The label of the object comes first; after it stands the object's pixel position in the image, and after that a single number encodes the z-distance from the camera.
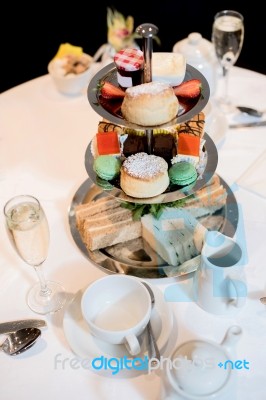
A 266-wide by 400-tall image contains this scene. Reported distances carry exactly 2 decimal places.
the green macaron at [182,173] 1.25
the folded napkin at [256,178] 1.50
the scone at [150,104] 1.13
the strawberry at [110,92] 1.24
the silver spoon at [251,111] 1.75
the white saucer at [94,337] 1.12
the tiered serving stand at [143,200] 1.20
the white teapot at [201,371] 0.90
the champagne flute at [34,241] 1.14
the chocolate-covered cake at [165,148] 1.33
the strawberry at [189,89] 1.22
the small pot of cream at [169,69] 1.23
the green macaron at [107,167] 1.29
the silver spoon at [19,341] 1.15
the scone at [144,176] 1.21
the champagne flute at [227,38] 1.73
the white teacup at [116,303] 1.12
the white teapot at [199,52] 1.70
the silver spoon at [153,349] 1.08
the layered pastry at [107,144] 1.33
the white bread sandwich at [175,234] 1.29
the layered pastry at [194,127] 1.39
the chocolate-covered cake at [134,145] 1.33
